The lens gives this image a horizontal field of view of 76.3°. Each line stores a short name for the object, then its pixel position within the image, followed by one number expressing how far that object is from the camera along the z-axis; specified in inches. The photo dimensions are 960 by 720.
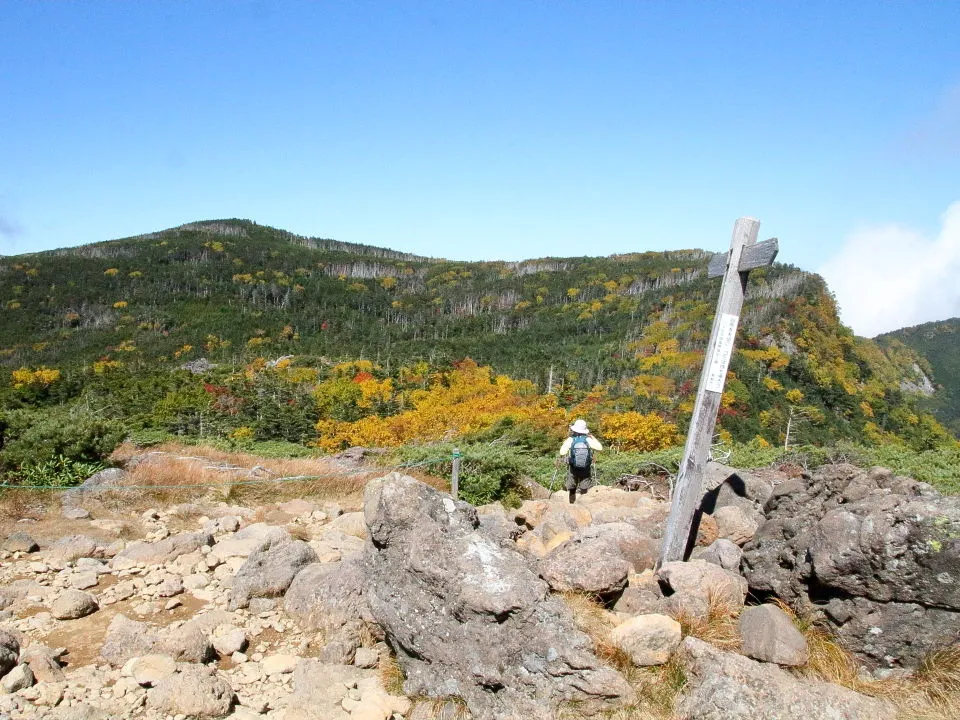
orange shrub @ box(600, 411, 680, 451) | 1037.8
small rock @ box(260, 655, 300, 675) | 170.4
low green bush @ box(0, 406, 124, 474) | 343.6
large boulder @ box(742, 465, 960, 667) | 143.9
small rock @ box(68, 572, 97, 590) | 218.5
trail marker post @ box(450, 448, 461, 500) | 313.3
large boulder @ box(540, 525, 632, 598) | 170.4
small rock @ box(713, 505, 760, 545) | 219.8
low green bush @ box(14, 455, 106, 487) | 337.1
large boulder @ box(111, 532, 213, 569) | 241.4
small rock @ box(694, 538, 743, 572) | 195.2
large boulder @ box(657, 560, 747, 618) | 168.1
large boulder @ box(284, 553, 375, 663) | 178.9
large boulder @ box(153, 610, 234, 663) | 168.4
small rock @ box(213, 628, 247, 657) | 179.0
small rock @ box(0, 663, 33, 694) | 149.5
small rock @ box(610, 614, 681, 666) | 147.5
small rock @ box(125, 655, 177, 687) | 155.9
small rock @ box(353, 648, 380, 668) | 170.7
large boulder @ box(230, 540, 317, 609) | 210.8
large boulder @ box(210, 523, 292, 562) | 248.4
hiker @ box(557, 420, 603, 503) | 314.5
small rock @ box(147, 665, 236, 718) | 146.9
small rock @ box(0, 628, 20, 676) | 156.8
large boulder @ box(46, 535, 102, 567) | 241.3
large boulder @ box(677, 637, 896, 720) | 128.8
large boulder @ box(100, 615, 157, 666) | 169.6
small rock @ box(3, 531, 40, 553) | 245.3
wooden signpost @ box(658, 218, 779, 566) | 196.2
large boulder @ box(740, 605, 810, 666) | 149.3
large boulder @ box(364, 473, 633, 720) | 142.4
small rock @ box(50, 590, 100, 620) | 194.5
